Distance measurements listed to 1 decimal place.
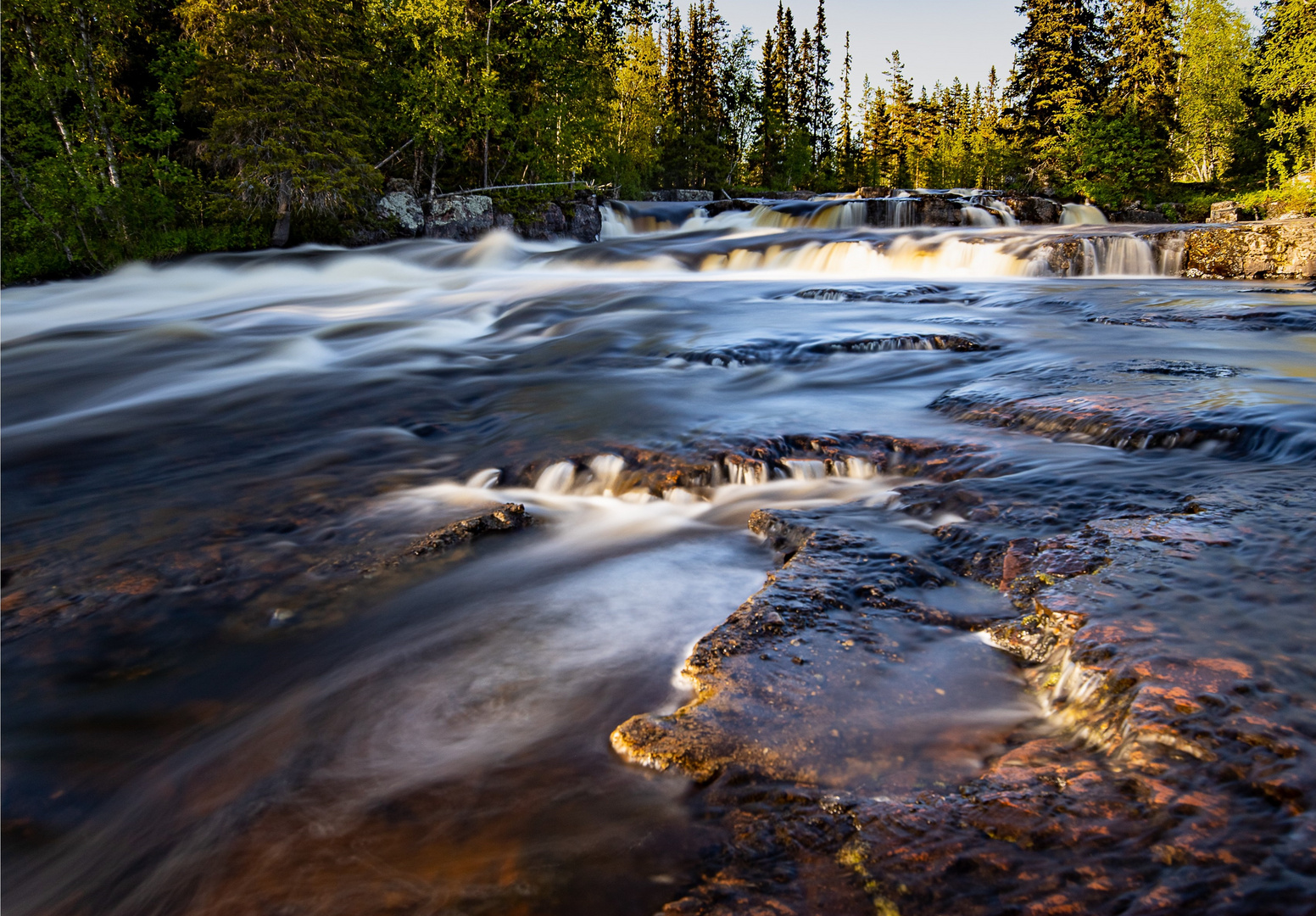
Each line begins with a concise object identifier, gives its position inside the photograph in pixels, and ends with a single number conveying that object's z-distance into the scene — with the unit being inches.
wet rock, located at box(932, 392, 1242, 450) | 146.9
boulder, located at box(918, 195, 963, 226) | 803.4
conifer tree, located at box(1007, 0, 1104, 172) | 1346.0
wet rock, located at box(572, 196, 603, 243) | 823.1
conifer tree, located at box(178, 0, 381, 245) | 592.7
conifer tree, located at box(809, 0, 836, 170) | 2401.6
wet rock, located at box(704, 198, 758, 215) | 917.8
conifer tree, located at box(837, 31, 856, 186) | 2377.0
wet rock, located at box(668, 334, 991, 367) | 271.1
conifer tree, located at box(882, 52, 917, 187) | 2370.8
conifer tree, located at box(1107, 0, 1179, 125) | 1357.0
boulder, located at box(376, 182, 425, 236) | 705.6
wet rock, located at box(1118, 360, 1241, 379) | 201.6
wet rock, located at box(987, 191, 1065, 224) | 839.1
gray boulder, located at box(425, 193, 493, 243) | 738.8
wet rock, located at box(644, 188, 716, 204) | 1352.1
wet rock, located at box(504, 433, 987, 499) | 157.1
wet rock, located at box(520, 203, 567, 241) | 783.1
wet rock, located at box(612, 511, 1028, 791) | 69.1
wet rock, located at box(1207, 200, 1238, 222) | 966.9
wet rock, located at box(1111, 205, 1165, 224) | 1007.0
